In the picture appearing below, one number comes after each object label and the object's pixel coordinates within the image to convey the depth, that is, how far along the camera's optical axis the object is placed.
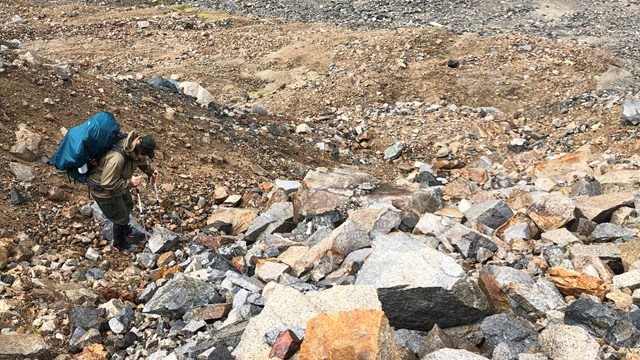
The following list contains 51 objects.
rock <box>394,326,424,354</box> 4.33
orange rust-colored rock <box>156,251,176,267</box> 6.60
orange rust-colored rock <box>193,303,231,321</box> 4.96
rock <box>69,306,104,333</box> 5.11
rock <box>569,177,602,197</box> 8.15
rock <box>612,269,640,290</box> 5.02
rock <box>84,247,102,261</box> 6.62
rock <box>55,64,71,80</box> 9.44
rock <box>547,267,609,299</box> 5.03
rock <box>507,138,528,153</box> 12.20
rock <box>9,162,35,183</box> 7.36
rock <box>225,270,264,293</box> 5.32
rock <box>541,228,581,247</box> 6.19
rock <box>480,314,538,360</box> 4.28
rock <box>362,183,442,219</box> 7.59
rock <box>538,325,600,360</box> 3.87
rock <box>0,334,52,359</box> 4.57
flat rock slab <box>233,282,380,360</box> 4.29
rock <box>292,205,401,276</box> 5.73
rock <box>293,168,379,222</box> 7.54
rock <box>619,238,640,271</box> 5.44
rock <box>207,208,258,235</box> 7.71
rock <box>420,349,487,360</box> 3.74
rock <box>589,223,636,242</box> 6.30
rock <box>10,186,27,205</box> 7.02
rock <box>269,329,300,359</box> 3.99
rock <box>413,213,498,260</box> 6.05
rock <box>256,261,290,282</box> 5.62
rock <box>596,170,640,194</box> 7.90
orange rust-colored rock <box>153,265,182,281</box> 6.15
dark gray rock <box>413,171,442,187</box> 10.16
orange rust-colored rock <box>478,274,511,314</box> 4.89
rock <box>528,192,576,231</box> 6.69
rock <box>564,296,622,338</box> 4.28
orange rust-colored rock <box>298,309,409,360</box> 3.60
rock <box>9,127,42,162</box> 7.69
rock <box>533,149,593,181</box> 9.77
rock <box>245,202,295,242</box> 7.20
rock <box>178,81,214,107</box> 12.02
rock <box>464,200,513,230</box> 7.09
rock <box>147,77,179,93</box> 11.89
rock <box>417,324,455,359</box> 4.06
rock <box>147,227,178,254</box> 6.81
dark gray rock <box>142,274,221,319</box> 5.19
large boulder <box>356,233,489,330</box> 4.54
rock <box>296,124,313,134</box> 12.24
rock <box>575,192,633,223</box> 6.91
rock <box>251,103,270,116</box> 12.62
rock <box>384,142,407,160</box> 12.04
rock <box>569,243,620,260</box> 5.73
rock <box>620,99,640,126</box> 11.45
